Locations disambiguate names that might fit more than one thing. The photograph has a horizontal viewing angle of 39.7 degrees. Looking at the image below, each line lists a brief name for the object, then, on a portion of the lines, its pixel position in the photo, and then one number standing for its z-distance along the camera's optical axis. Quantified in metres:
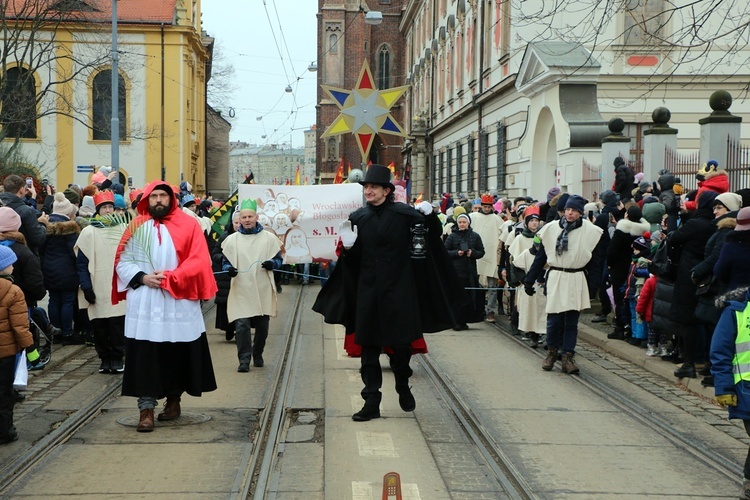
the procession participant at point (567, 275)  10.91
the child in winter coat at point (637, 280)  12.24
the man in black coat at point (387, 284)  8.22
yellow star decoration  12.21
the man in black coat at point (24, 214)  11.29
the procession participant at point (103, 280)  10.68
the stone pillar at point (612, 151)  18.62
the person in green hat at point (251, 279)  11.09
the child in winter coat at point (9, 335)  7.35
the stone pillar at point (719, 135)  15.40
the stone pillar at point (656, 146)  17.52
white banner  16.75
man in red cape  7.95
